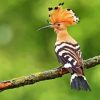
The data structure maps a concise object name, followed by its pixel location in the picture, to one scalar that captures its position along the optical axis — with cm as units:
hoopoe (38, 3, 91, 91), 1105
